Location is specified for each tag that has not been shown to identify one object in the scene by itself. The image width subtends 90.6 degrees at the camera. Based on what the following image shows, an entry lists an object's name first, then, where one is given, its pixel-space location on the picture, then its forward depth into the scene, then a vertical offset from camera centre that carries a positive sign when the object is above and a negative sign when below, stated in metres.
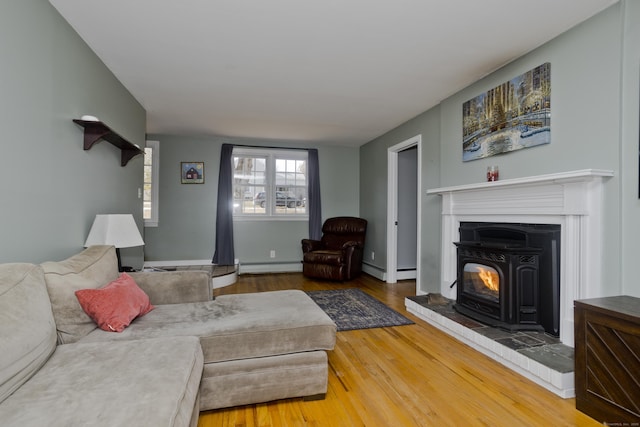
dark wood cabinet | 1.54 -0.76
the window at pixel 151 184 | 5.24 +0.45
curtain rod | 5.62 +1.18
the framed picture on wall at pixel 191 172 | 5.40 +0.67
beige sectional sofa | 1.08 -0.65
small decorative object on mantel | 2.84 +0.35
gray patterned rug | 3.16 -1.11
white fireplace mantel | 2.08 -0.01
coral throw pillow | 1.71 -0.53
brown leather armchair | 5.02 -0.65
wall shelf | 2.31 +0.62
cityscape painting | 2.43 +0.83
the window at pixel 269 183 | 5.70 +0.52
